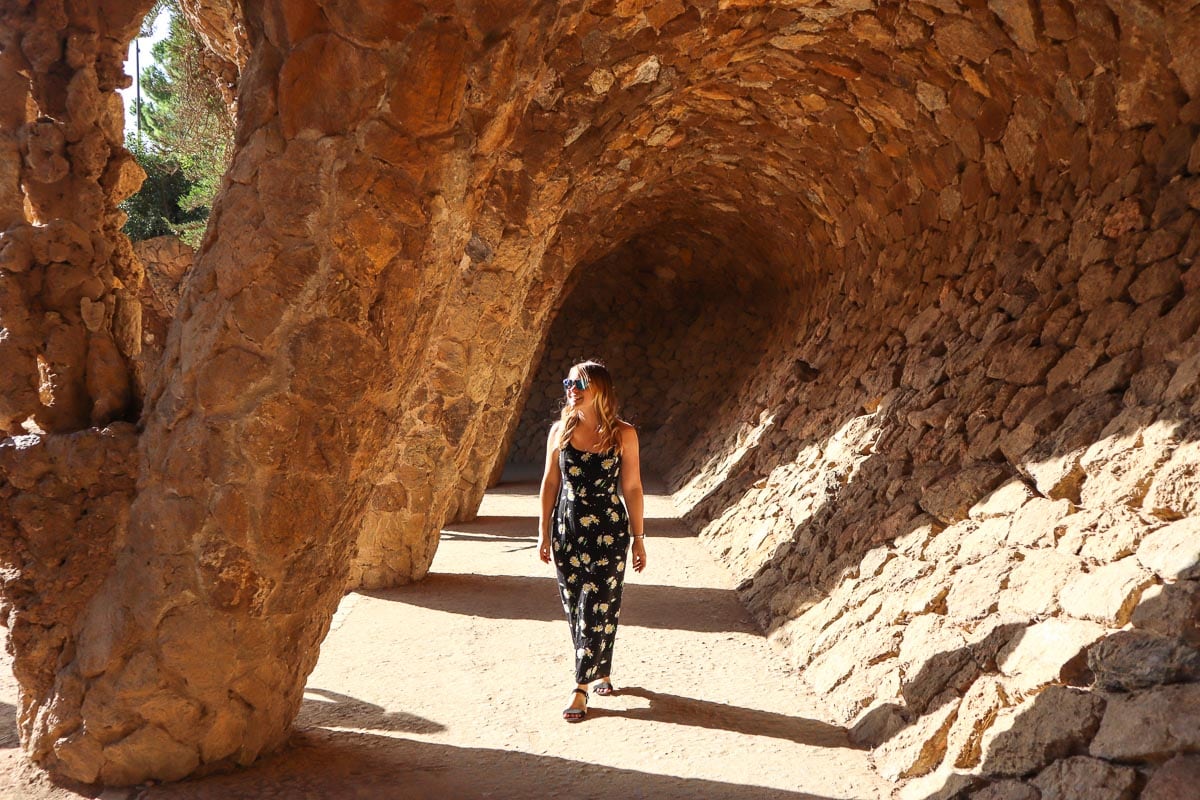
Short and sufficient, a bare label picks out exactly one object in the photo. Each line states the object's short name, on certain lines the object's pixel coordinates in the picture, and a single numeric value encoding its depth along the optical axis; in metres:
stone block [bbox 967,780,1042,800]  2.45
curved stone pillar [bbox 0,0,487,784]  2.67
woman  3.79
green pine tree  9.97
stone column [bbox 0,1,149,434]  2.72
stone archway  2.70
